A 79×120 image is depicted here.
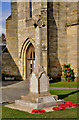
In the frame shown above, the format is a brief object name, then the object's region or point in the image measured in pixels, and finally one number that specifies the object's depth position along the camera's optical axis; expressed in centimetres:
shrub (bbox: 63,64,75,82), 1228
